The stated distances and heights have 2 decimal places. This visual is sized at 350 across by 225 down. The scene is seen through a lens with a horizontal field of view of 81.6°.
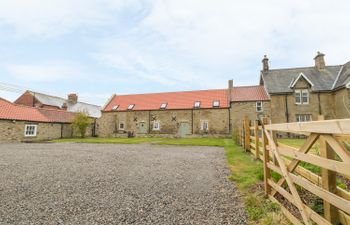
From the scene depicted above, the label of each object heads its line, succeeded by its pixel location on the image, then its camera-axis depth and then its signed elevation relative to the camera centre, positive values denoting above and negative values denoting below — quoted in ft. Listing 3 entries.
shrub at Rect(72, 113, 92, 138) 97.09 +2.42
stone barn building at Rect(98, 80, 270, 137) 91.09 +7.43
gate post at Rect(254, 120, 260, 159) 27.50 -2.29
